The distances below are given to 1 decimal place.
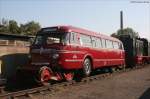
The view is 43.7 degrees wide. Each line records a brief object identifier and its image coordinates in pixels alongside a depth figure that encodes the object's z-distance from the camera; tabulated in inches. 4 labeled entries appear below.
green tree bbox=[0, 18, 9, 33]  1576.7
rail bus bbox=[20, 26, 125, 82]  331.4
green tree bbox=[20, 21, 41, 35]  1827.0
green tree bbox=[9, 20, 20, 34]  1645.8
